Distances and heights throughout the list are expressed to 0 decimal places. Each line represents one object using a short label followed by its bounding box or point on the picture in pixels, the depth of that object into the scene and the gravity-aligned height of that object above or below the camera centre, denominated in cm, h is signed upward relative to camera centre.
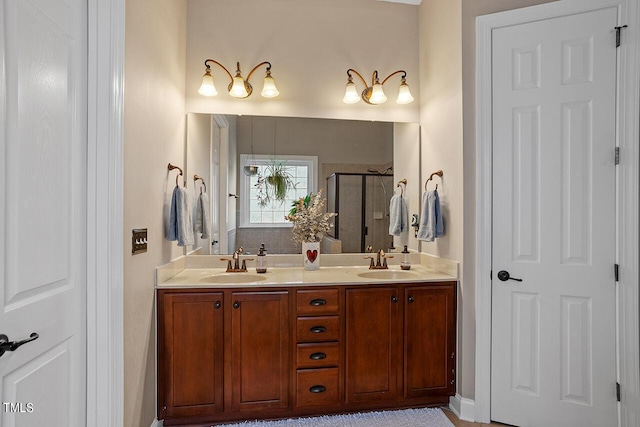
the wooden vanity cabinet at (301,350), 207 -87
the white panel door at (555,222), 192 -5
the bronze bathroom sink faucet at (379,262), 274 -39
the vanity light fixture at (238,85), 255 +98
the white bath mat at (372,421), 214 -133
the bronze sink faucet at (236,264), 260 -40
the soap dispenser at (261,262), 256 -38
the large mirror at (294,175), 276 +32
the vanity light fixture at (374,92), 274 +98
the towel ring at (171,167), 225 +30
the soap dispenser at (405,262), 270 -39
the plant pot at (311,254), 264 -32
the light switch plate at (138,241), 174 -15
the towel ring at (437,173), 253 +30
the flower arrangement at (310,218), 269 -4
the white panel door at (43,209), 109 +1
